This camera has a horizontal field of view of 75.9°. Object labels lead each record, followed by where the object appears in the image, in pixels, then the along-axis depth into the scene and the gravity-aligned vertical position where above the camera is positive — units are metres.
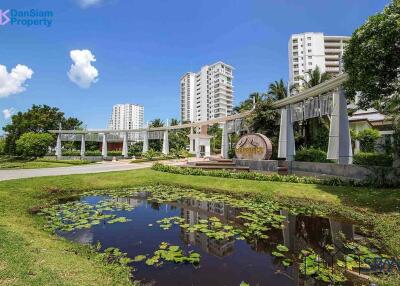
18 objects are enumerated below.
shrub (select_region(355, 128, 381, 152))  29.12 +1.60
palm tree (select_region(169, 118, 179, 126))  74.76 +7.85
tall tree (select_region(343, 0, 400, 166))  10.40 +4.05
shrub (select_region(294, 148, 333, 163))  19.70 -0.43
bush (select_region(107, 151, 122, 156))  57.16 -1.17
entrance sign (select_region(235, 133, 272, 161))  22.64 +0.20
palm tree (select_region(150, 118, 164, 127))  71.94 +7.16
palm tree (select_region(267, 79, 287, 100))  35.88 +8.38
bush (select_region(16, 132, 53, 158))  47.37 +0.59
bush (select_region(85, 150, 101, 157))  56.93 -1.44
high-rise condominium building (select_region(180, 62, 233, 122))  118.06 +27.79
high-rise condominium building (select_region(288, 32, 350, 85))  96.25 +37.62
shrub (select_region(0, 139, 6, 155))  60.72 -0.15
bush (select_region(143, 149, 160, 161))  40.60 -1.09
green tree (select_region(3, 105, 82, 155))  57.33 +5.50
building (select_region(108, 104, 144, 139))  181.62 +23.40
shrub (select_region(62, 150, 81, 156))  56.97 -1.30
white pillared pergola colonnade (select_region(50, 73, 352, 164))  16.41 +2.97
